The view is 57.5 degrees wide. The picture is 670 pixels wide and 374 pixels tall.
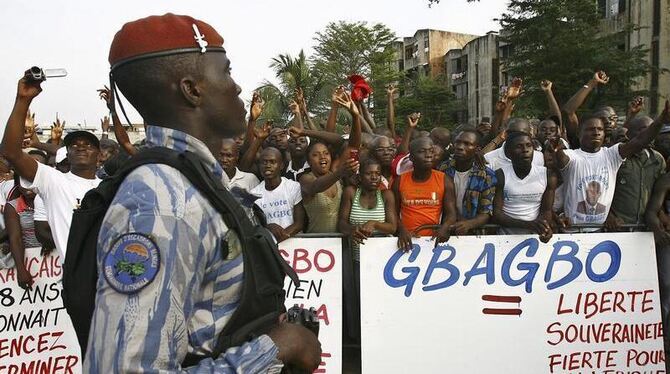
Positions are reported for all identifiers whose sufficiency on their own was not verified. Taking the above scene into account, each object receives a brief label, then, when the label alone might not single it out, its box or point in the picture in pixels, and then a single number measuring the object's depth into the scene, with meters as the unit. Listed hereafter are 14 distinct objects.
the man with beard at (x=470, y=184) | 4.90
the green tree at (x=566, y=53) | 21.52
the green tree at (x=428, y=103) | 38.75
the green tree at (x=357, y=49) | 39.66
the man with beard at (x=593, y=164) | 5.04
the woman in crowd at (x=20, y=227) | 4.74
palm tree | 33.88
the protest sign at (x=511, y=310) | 4.66
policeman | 1.12
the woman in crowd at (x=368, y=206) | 4.87
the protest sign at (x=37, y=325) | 4.76
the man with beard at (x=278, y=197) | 5.12
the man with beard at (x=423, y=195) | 4.93
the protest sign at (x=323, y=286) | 4.78
